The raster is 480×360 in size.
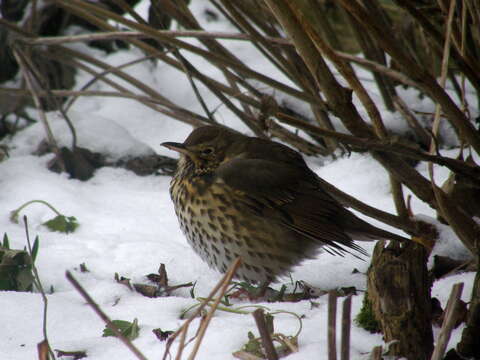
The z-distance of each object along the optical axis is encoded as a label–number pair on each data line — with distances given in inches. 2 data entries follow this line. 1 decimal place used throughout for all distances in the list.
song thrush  275.9
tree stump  182.5
